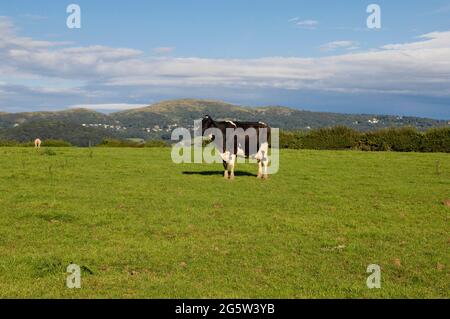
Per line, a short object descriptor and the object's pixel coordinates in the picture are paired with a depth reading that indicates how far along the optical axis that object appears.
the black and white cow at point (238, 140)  24.61
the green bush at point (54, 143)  49.84
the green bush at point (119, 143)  53.56
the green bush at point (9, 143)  48.66
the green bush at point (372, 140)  48.25
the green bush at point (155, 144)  55.52
